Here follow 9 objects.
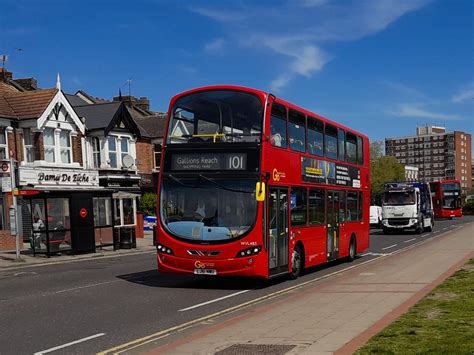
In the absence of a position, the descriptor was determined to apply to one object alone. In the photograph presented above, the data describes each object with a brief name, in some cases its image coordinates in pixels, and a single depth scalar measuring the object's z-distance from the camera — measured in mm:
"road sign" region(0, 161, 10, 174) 21148
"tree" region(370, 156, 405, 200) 92475
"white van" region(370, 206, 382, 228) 46125
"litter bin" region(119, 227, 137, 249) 27234
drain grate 6543
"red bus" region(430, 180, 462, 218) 63594
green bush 42406
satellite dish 38938
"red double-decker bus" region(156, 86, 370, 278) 12055
